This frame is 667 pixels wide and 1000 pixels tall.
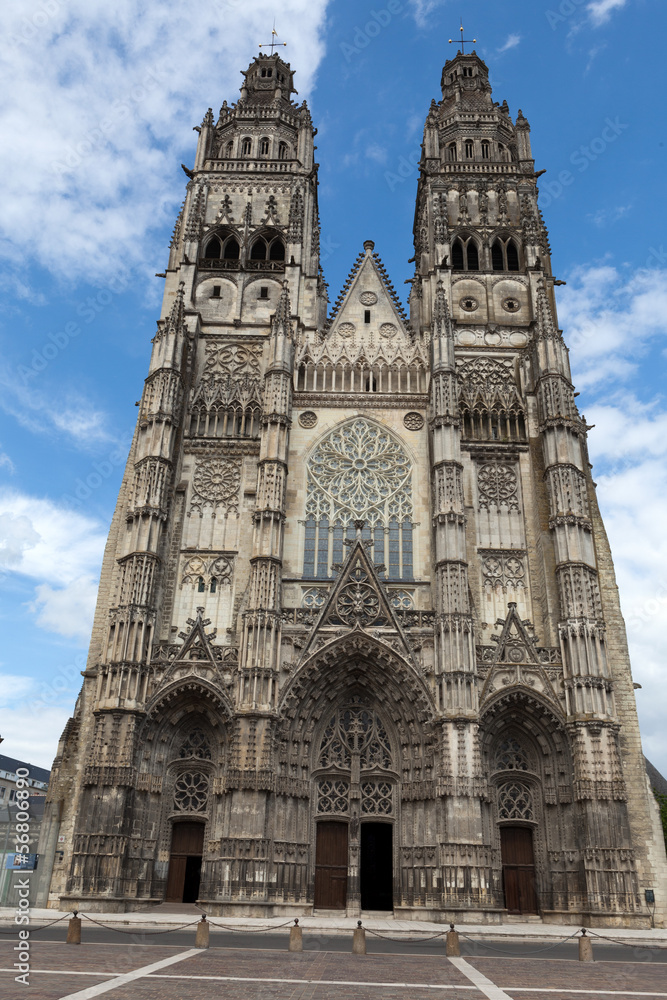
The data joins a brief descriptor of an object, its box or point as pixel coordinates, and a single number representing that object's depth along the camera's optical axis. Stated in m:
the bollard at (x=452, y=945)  14.03
